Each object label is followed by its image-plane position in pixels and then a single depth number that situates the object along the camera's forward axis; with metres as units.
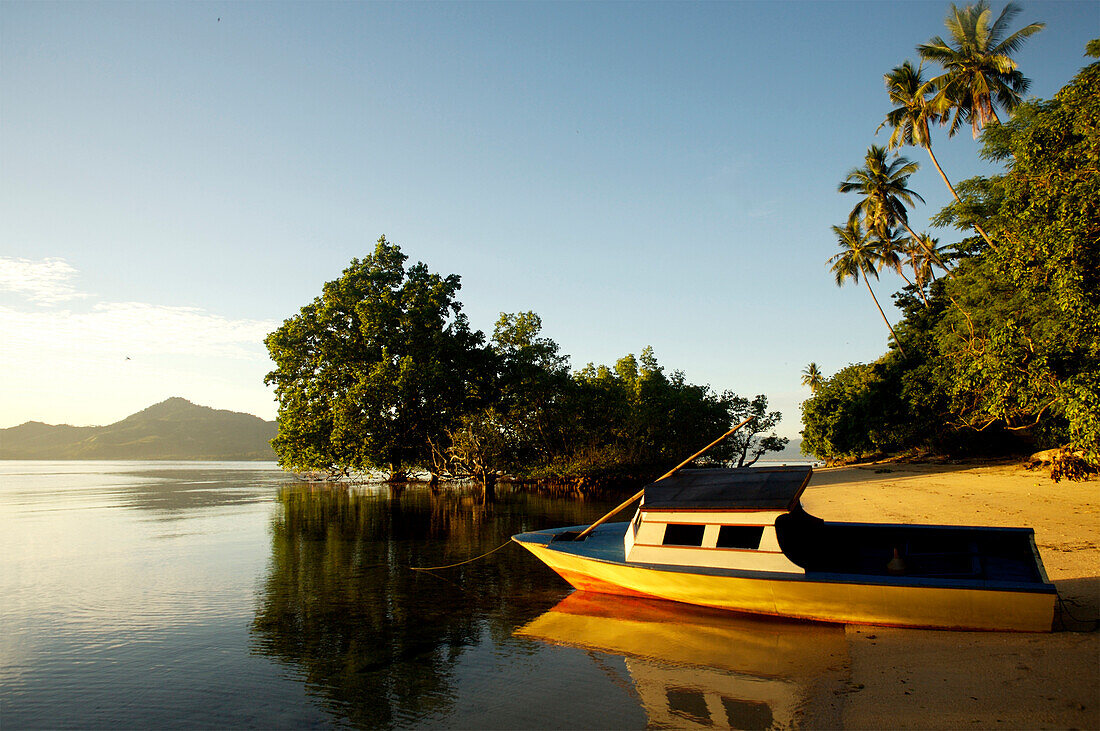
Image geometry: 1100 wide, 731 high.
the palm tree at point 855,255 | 46.03
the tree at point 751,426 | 52.88
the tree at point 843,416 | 43.38
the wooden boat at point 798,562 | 8.25
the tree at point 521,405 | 42.53
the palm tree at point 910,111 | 34.03
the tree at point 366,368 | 36.84
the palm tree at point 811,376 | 82.62
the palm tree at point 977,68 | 30.75
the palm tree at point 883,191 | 42.56
